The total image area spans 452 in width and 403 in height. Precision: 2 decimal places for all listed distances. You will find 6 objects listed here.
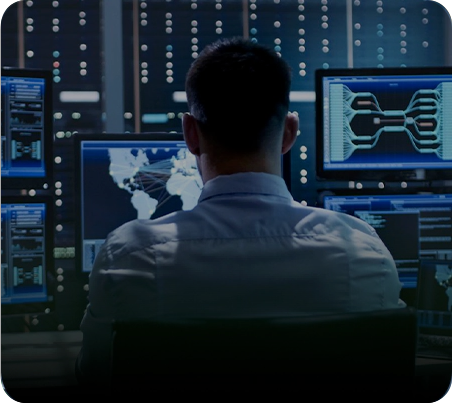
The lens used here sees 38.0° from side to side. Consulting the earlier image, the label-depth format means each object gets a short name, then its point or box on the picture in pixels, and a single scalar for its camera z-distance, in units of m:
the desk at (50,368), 1.71
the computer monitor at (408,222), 2.07
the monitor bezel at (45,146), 2.01
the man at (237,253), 1.07
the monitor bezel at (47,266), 1.98
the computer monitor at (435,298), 2.00
